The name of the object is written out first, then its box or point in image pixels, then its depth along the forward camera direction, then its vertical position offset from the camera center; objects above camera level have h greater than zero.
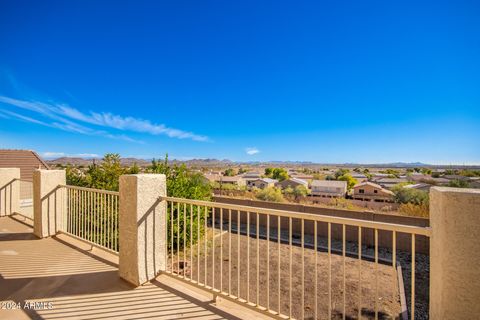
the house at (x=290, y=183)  32.56 -3.05
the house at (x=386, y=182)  34.02 -3.32
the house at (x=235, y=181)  37.72 -3.15
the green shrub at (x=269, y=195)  19.12 -2.70
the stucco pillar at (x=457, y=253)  1.42 -0.53
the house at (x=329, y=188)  29.63 -3.45
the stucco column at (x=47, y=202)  4.99 -0.80
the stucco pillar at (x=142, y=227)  3.12 -0.83
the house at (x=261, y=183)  36.19 -3.32
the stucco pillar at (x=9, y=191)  6.78 -0.79
